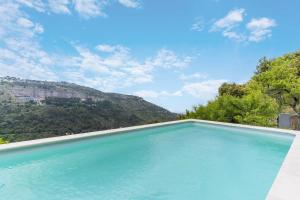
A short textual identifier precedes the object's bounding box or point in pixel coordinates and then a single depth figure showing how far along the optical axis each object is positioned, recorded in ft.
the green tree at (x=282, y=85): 42.03
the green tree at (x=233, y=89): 53.95
